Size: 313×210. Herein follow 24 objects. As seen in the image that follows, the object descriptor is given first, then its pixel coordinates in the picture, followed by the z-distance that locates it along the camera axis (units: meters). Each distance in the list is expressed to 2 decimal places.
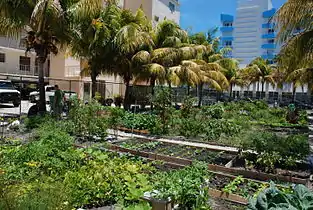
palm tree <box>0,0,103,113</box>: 11.66
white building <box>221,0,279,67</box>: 69.25
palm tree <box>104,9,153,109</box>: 16.44
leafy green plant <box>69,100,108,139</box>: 9.61
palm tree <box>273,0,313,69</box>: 9.82
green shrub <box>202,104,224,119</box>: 16.09
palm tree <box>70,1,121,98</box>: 14.87
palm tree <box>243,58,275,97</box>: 35.91
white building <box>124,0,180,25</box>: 35.34
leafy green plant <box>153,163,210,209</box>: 3.89
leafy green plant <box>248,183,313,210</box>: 3.20
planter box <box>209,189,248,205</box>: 4.74
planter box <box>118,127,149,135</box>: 11.35
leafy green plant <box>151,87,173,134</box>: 11.51
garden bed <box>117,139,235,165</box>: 7.65
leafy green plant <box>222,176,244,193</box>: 5.15
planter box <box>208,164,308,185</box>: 5.83
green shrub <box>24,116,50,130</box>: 10.45
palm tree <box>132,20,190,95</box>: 18.41
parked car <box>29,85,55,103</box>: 22.17
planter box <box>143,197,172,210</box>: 3.77
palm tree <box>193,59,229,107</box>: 22.52
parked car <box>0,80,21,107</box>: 19.73
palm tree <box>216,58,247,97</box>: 28.61
